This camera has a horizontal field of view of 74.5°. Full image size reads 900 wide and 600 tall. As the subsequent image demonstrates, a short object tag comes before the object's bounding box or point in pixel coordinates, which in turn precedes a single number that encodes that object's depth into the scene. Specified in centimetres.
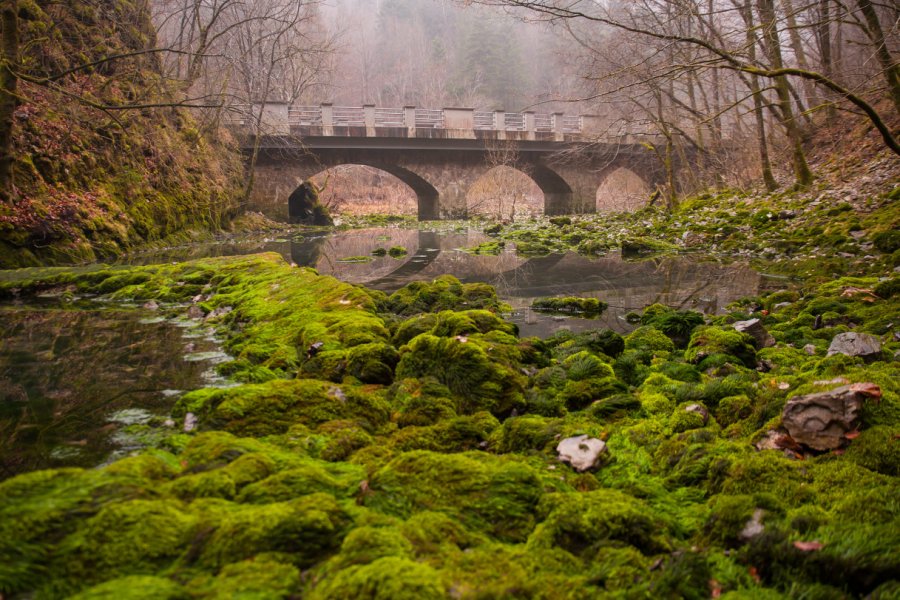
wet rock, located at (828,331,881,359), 375
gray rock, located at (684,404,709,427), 304
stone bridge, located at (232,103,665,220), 2531
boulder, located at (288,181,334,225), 2830
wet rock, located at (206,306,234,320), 635
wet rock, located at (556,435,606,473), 251
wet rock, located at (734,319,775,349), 466
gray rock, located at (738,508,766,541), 191
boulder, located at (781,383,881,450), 241
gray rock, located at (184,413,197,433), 283
